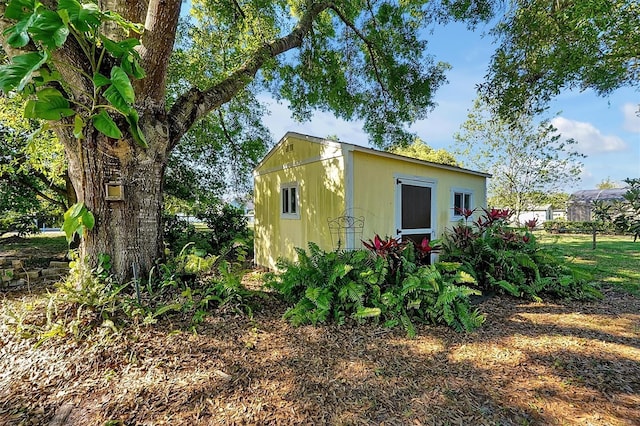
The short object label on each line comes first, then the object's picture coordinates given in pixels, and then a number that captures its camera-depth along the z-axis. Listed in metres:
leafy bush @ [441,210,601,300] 4.54
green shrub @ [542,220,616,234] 15.95
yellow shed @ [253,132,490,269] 4.84
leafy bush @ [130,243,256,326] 2.92
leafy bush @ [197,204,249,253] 8.81
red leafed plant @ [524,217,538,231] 5.86
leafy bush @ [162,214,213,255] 7.77
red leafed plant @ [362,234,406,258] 3.81
